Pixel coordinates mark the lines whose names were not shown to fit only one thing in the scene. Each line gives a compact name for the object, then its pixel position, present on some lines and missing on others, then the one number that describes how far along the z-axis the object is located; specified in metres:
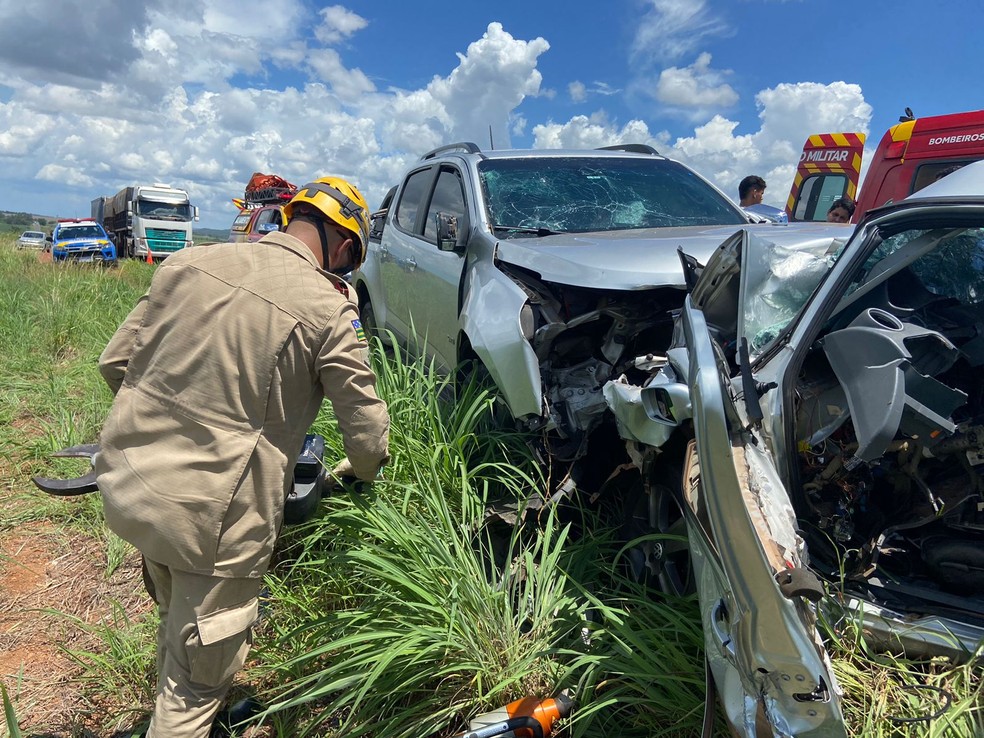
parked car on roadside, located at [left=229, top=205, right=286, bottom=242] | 12.94
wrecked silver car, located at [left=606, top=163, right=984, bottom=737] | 1.46
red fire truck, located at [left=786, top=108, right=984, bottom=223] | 6.02
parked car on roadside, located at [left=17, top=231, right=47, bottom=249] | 35.01
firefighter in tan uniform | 1.76
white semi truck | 24.30
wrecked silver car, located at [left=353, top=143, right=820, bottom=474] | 2.71
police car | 21.94
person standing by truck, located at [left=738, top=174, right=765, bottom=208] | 6.52
